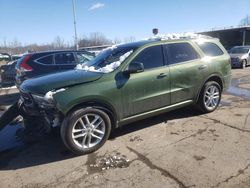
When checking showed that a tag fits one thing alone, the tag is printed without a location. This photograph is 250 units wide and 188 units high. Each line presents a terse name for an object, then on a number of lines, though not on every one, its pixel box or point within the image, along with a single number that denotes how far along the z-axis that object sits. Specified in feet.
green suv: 9.60
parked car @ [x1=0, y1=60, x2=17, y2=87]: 26.71
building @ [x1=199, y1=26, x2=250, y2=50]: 90.55
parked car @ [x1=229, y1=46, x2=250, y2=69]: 37.99
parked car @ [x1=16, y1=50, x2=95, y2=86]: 19.73
